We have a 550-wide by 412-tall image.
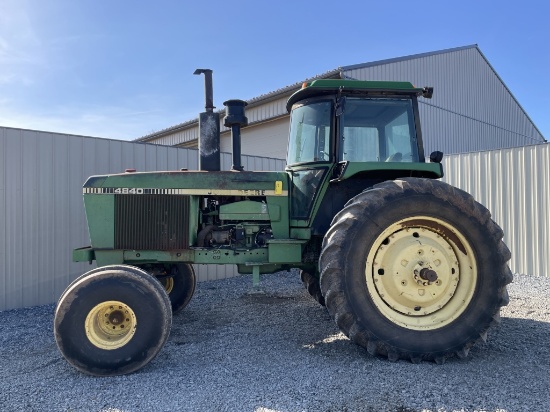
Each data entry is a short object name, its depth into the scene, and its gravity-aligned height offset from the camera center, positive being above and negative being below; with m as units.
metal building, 12.55 +3.66
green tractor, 3.53 -0.21
